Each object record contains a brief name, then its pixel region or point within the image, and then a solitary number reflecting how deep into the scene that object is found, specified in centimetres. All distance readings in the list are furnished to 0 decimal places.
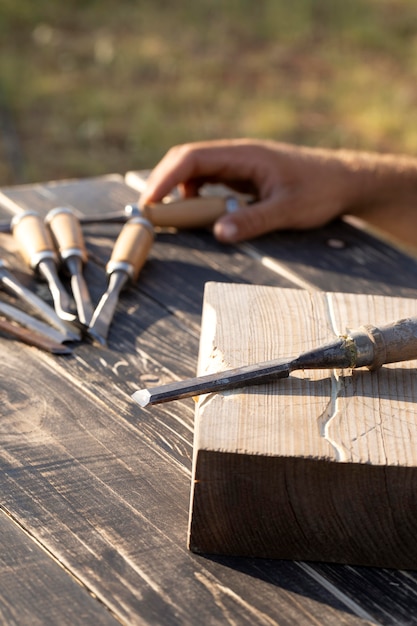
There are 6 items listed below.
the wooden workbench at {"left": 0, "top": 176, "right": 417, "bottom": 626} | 144
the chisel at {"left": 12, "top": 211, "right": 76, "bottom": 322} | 173
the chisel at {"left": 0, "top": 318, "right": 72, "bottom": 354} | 167
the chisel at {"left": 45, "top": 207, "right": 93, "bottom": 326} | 173
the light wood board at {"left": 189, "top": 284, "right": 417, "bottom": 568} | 145
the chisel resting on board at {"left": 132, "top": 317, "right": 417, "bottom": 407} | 149
